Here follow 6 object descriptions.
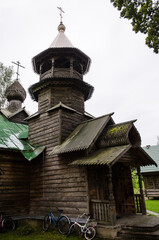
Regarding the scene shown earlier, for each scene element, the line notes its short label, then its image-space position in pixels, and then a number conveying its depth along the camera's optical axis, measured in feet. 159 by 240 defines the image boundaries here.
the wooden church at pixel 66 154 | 29.40
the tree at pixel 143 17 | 20.83
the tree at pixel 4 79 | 83.71
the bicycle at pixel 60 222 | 28.84
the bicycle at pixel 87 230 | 24.76
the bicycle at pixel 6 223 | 30.20
